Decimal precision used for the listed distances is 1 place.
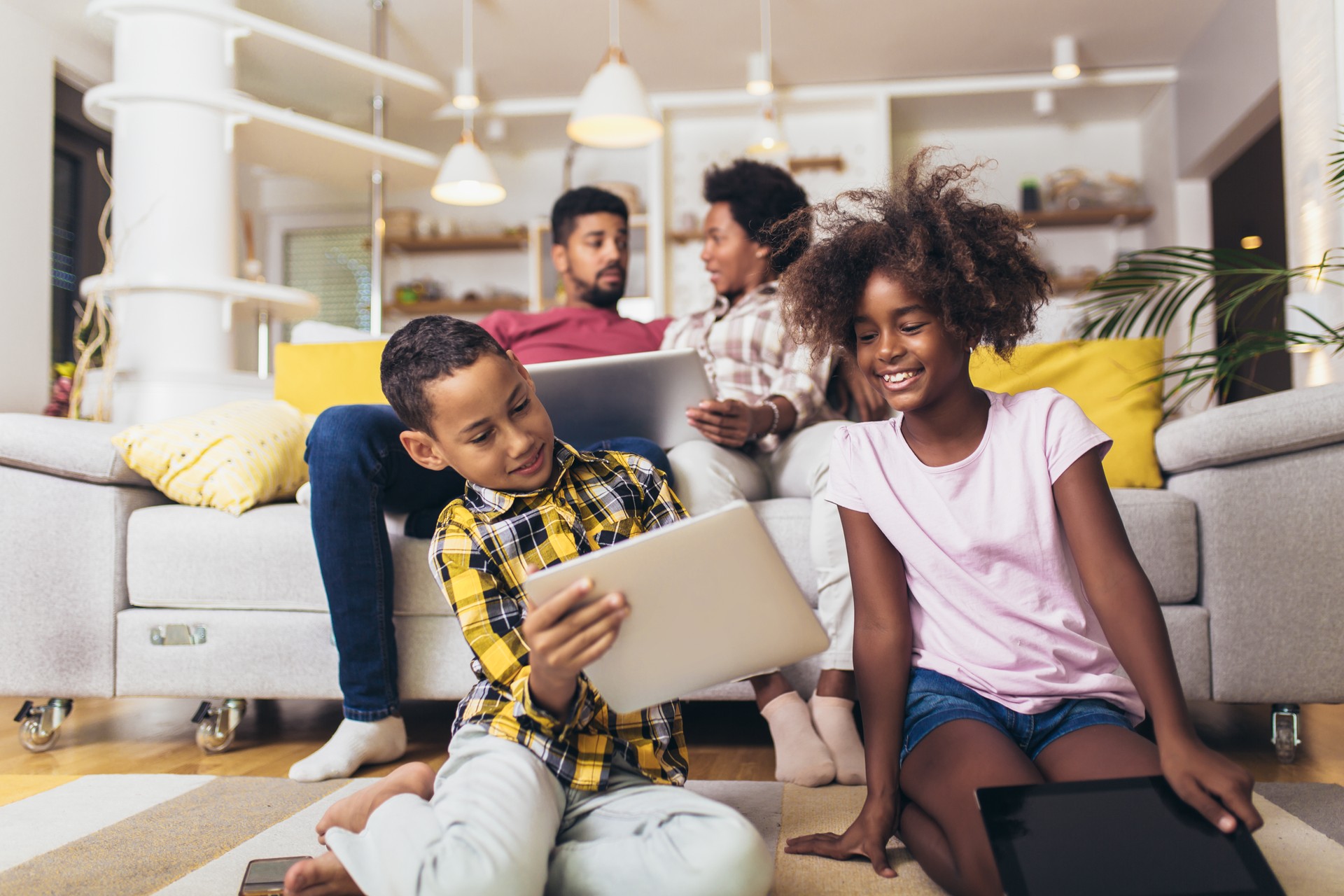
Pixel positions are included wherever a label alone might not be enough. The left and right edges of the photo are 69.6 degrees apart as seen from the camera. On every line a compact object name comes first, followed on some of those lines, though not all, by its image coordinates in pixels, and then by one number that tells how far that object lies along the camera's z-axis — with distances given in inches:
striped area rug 39.3
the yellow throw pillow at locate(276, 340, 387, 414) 86.4
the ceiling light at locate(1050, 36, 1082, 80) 172.7
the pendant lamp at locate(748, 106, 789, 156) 159.8
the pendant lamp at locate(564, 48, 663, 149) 121.2
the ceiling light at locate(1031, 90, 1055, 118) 186.5
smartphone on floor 36.7
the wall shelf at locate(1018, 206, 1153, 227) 192.5
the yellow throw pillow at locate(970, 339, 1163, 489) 71.3
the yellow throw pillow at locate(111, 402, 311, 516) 68.0
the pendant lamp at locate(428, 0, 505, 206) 139.6
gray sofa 60.1
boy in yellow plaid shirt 32.2
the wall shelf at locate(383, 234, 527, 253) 211.0
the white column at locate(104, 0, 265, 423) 125.5
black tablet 30.5
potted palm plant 71.1
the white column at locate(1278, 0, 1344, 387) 92.7
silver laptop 61.4
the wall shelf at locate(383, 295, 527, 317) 210.7
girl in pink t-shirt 37.9
